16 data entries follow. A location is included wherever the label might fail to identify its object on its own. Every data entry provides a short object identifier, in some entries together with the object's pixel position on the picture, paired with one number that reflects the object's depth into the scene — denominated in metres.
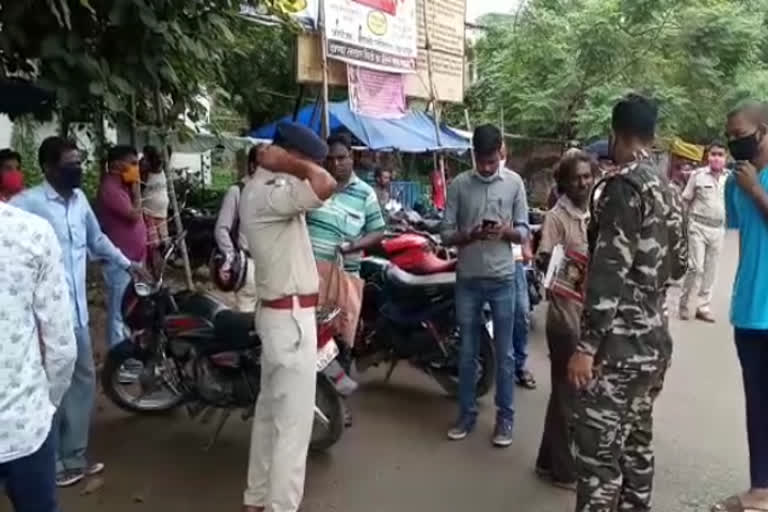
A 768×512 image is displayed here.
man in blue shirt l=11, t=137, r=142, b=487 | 3.73
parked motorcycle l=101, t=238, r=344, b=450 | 4.13
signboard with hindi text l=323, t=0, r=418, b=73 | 7.07
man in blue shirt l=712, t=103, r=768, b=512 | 3.62
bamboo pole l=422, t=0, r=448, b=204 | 9.16
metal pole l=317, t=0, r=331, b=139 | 6.82
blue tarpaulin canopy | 9.53
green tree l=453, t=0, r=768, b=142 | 15.86
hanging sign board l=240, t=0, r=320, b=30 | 5.47
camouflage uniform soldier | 2.89
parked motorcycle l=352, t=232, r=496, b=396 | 5.15
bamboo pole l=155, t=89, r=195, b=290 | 5.53
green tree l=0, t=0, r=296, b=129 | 3.91
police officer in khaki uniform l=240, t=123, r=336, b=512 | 3.30
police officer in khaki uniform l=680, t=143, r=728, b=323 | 7.93
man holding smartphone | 4.42
